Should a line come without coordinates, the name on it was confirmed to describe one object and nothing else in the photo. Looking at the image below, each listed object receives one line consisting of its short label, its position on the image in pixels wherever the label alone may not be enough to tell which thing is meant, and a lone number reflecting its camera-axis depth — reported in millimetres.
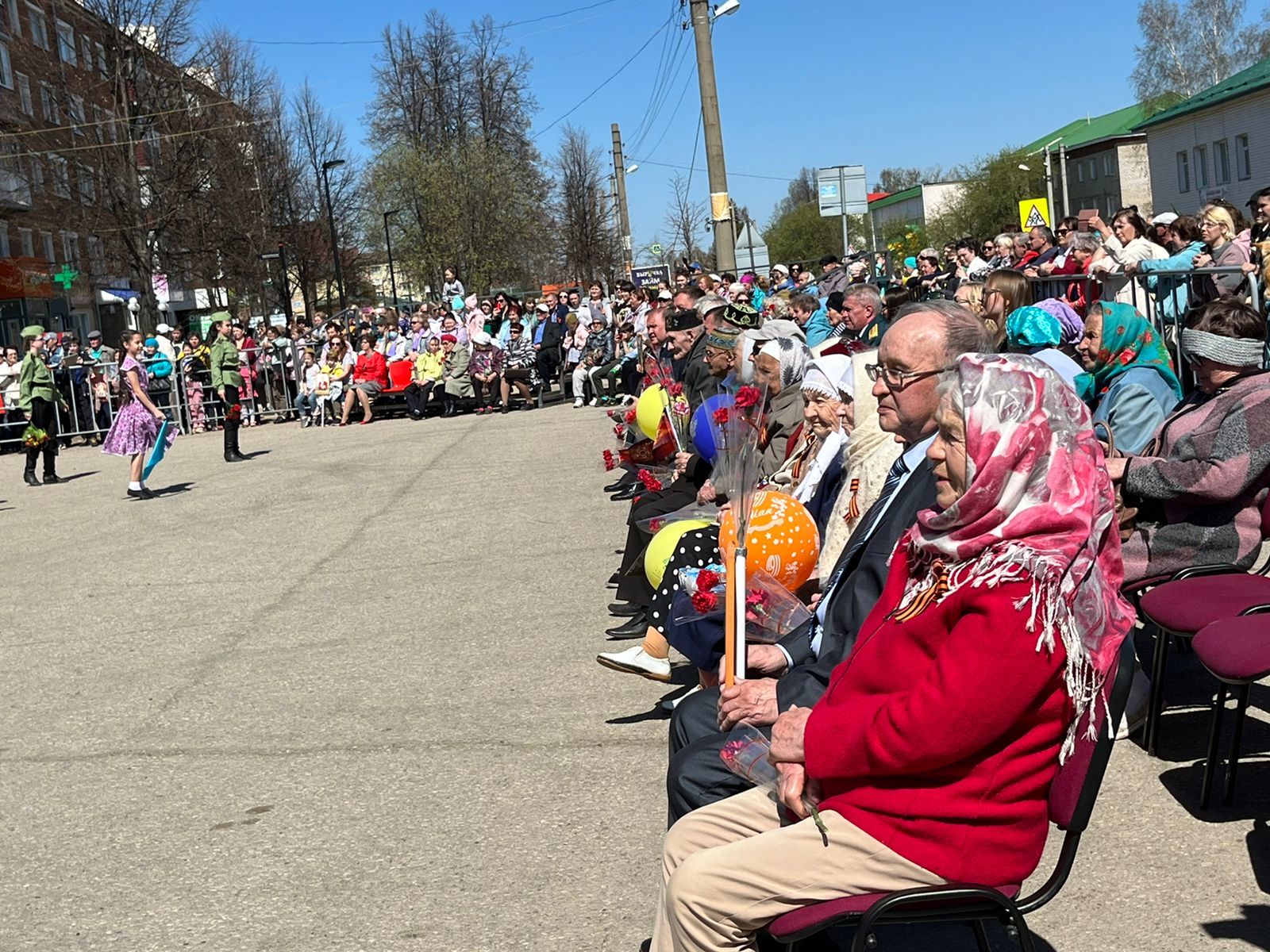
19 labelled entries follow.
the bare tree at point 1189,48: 80625
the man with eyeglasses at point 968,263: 17250
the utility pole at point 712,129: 18469
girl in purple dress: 15266
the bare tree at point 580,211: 56344
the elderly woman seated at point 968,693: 2738
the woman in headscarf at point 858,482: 5191
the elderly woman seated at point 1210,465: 5090
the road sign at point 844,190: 21125
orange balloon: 5184
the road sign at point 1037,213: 27219
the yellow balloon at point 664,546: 6164
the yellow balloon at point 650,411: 8922
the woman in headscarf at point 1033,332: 6809
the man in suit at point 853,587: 3561
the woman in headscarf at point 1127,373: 6141
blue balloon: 6984
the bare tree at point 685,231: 51688
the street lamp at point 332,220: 47678
